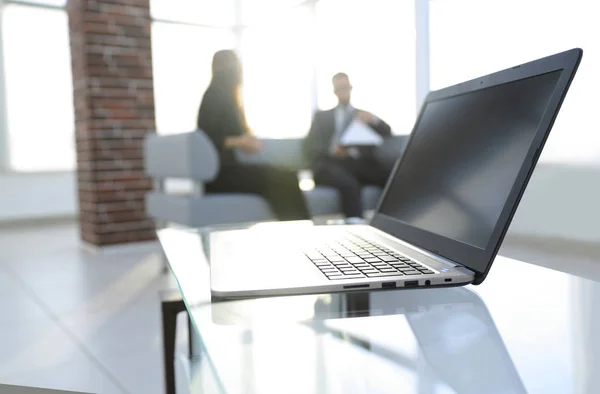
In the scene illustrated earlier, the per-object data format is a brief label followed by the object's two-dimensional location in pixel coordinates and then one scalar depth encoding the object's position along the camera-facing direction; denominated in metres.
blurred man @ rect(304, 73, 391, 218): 2.88
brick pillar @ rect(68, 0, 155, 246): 3.61
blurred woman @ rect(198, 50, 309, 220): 2.65
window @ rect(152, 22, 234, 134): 6.45
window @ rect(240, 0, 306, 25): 6.41
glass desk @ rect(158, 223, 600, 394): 0.42
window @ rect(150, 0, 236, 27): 6.41
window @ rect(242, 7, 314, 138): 6.38
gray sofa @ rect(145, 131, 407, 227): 2.58
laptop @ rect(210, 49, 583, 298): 0.62
